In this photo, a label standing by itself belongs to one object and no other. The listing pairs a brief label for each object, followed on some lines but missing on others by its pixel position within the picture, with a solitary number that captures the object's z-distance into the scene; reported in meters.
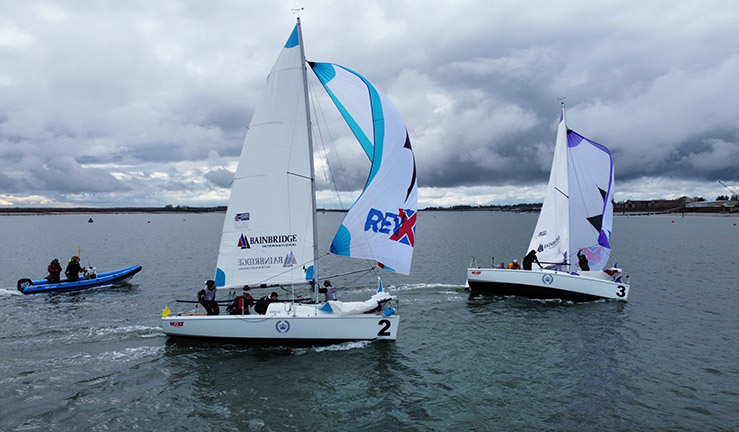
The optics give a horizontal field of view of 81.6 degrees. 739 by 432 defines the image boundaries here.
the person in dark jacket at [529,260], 25.05
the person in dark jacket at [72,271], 26.64
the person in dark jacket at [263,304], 16.30
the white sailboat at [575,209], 25.94
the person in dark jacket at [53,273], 26.12
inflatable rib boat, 24.98
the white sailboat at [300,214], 15.08
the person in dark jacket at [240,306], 16.11
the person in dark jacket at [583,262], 25.62
